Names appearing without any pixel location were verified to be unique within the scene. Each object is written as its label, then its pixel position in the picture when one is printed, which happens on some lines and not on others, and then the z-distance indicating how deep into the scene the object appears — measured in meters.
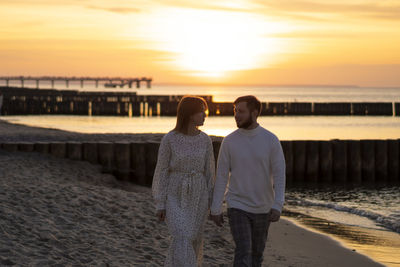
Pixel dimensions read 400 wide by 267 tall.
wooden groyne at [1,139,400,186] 16.28
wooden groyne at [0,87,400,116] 56.25
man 4.96
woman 5.01
